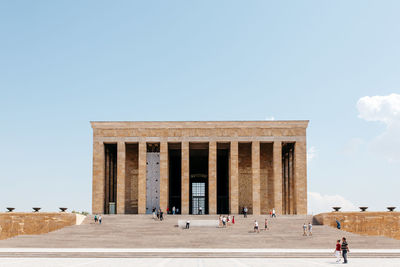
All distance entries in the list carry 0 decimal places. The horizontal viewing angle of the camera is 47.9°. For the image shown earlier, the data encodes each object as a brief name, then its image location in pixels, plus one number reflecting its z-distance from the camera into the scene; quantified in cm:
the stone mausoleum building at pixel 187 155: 4725
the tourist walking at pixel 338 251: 1948
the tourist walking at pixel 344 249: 1900
